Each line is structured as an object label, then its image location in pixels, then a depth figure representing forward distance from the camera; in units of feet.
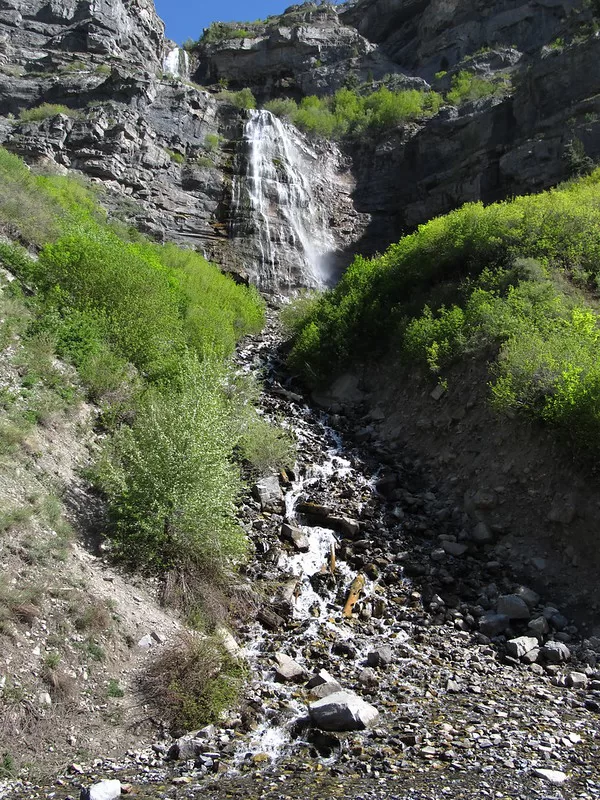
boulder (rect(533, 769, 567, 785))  19.79
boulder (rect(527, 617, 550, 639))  30.66
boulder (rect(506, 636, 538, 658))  29.21
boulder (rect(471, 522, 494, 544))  37.83
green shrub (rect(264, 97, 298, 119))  138.92
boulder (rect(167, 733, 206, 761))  21.56
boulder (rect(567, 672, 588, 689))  26.71
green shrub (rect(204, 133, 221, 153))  116.88
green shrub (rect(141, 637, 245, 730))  23.20
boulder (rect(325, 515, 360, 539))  40.32
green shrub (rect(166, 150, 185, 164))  111.55
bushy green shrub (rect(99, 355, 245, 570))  30.76
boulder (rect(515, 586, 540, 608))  32.81
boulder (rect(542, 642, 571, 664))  28.60
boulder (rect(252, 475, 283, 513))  41.63
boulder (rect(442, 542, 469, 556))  37.73
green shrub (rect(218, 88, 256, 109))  142.56
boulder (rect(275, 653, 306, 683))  26.68
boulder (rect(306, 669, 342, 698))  25.63
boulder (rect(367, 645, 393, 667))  28.27
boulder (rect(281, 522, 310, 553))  38.09
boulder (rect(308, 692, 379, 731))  23.11
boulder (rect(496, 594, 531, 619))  31.83
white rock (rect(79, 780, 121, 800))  18.53
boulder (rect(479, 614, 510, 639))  31.24
